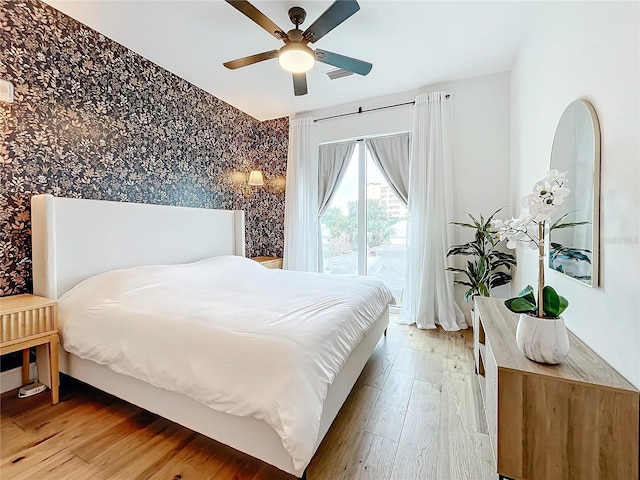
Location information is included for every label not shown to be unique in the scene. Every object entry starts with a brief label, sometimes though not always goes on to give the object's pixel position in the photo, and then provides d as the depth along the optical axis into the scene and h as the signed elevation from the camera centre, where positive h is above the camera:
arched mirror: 1.28 +0.16
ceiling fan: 1.73 +1.36
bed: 1.29 -0.26
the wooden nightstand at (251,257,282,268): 3.89 -0.42
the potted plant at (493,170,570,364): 1.12 -0.31
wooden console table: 0.97 -0.69
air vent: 2.96 +1.70
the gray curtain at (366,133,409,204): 3.62 +0.97
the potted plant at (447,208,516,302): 2.80 -0.34
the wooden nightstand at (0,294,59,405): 1.66 -0.57
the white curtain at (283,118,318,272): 4.02 +0.54
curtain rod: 3.51 +1.61
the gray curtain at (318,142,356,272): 3.98 +0.90
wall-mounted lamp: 4.12 +0.78
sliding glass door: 3.77 +0.07
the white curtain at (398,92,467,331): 3.22 +0.18
